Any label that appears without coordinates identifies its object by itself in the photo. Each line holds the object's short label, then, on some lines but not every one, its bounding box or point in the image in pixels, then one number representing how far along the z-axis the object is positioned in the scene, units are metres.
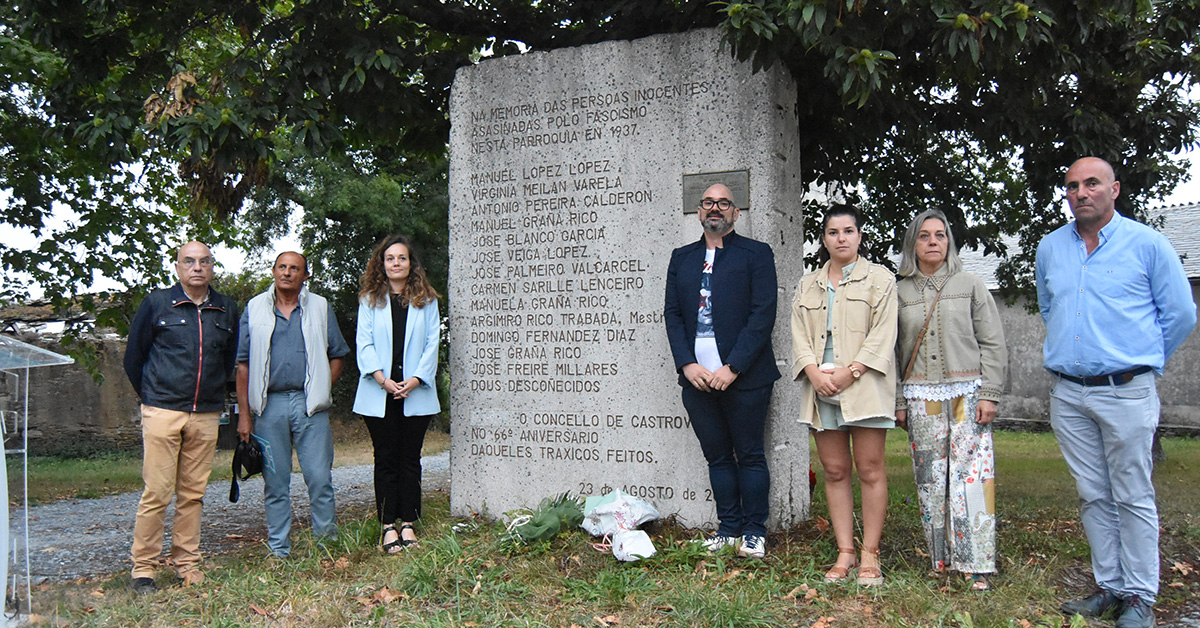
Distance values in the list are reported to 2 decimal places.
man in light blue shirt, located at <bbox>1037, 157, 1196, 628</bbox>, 3.99
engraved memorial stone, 5.61
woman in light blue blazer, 5.47
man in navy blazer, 4.94
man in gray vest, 5.42
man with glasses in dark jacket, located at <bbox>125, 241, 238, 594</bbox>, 5.00
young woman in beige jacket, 4.42
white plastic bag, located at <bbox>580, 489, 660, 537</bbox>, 5.27
